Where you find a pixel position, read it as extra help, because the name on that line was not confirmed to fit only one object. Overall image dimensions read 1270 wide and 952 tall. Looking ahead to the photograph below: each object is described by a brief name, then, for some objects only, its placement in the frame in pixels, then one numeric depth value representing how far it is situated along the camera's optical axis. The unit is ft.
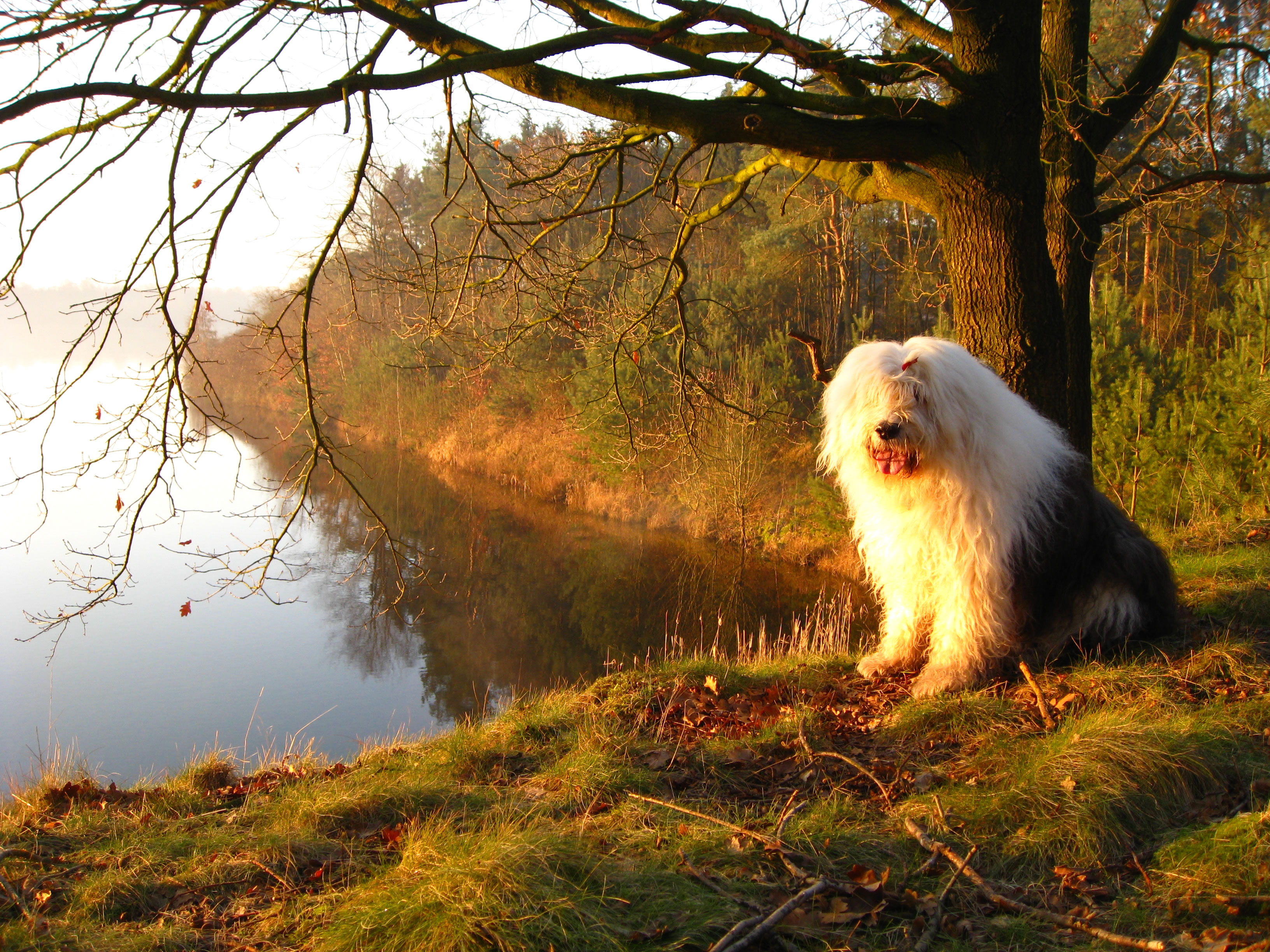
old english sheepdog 12.09
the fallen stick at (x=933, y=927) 7.13
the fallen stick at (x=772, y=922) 6.91
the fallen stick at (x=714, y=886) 7.65
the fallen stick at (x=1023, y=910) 6.86
